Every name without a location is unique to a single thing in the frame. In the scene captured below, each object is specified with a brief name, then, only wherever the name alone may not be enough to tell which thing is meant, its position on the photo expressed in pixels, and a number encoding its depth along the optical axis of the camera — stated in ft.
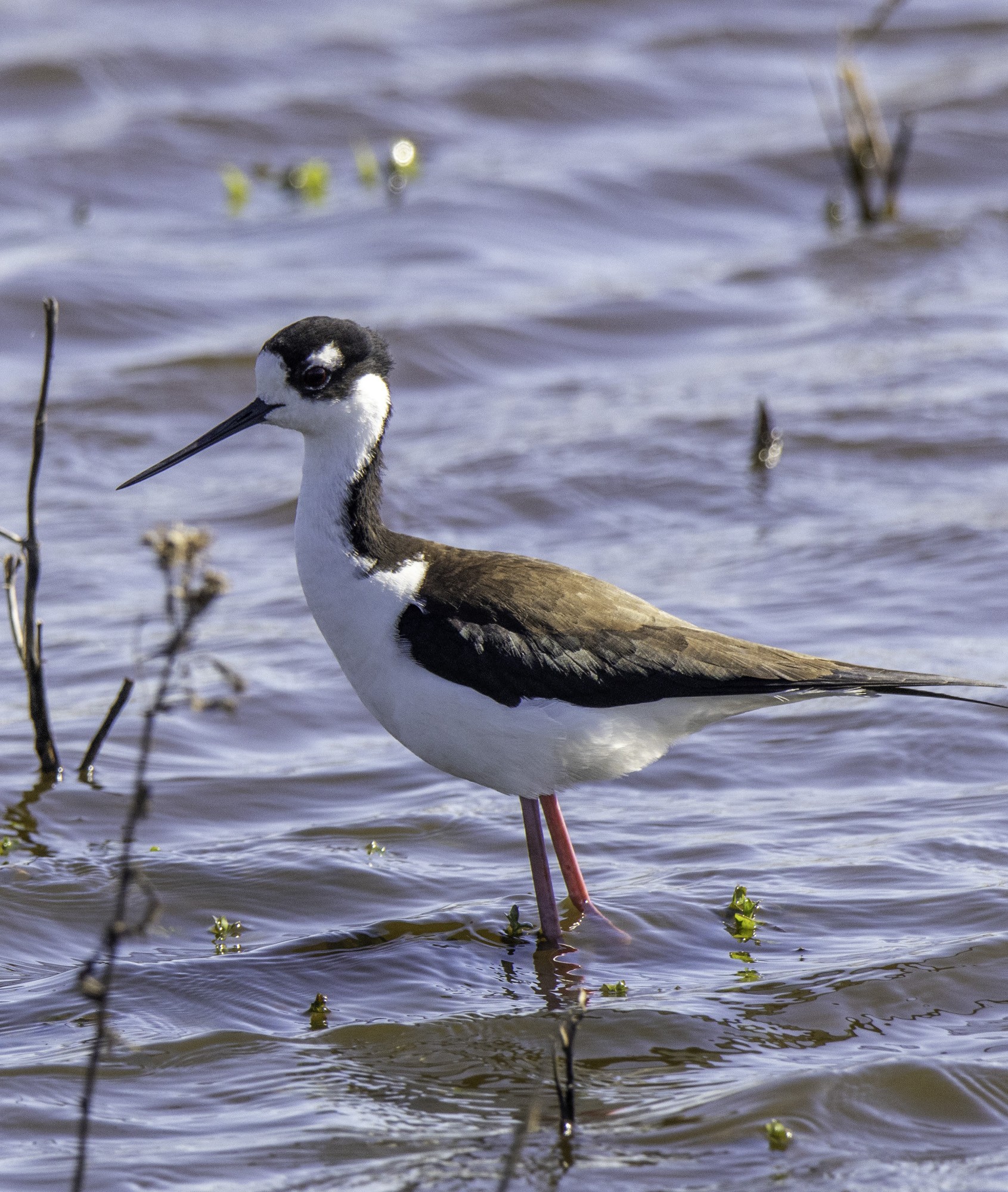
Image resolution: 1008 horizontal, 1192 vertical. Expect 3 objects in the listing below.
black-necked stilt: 31.60
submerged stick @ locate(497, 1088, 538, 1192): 21.31
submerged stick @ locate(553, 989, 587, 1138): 23.86
